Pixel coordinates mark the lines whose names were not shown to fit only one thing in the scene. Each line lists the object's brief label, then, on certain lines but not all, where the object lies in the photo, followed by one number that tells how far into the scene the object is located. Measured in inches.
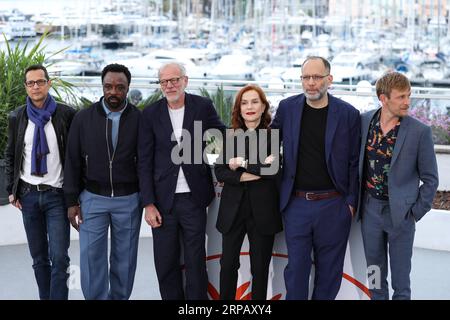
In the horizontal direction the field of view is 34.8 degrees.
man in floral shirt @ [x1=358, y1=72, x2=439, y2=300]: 140.3
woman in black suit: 146.7
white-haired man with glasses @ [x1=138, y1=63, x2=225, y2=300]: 150.2
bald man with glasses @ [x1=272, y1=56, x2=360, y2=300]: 144.0
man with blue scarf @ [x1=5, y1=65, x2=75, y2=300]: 153.4
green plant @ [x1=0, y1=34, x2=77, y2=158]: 245.4
